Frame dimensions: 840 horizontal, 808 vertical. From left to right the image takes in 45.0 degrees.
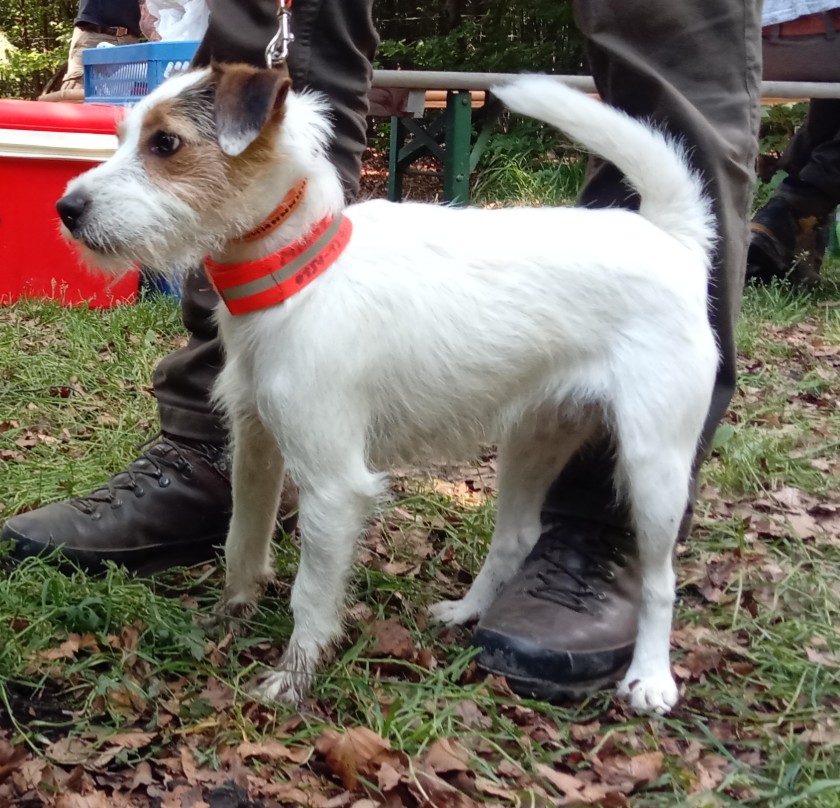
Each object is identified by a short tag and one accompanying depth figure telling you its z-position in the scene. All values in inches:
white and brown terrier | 26.4
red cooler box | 64.6
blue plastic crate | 65.5
